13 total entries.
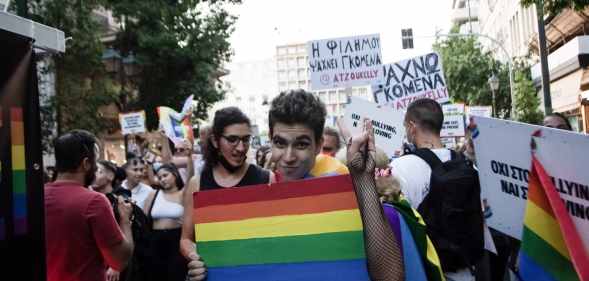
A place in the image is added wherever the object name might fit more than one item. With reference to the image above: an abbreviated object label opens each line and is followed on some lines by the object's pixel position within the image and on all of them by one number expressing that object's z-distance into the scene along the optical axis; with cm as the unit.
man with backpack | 356
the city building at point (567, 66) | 2258
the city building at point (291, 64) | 17612
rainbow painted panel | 220
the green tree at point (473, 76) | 3663
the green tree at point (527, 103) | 2542
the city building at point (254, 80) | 16525
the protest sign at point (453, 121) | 1180
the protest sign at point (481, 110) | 1713
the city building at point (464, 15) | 6541
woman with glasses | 374
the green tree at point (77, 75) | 1558
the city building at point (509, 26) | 3219
